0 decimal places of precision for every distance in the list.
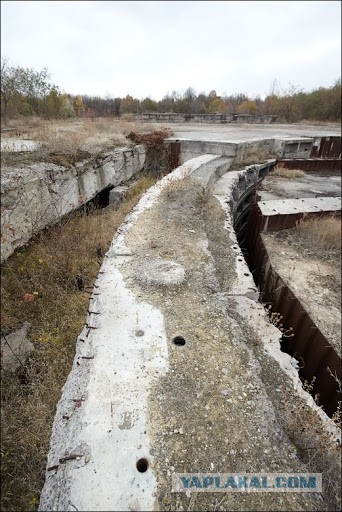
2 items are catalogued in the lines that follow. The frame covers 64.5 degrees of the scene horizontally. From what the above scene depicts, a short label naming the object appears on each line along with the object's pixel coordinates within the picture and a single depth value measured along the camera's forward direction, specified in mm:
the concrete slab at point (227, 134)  11994
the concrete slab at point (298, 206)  6518
